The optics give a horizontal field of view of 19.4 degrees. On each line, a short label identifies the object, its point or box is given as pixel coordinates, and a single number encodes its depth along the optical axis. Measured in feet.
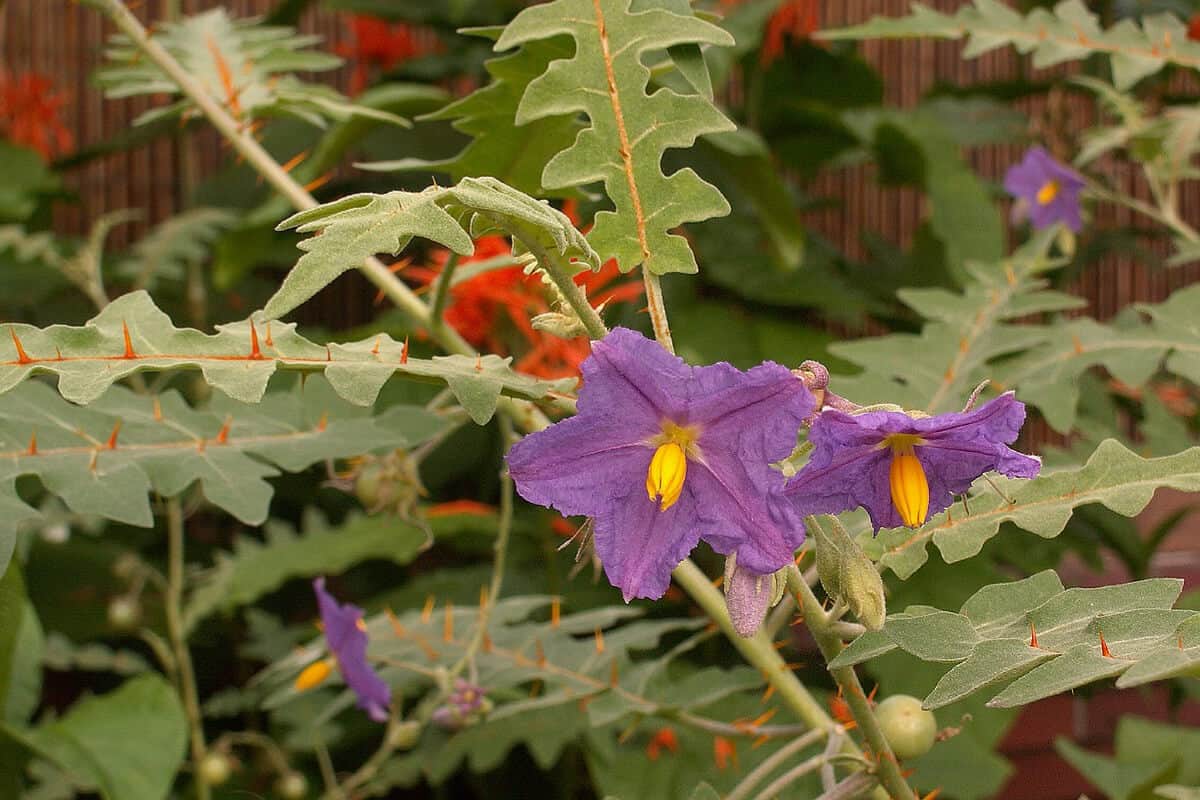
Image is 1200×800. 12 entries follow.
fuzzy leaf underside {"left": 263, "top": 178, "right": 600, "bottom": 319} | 1.47
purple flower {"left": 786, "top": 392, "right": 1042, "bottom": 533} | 1.52
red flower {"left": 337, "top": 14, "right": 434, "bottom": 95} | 6.59
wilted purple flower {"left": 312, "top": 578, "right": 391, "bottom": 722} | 2.01
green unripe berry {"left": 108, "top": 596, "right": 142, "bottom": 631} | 3.09
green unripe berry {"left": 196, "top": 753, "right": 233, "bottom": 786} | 2.60
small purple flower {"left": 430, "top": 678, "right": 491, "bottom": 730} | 1.99
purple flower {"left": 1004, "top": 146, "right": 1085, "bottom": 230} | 2.96
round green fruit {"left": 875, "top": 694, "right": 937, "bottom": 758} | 1.68
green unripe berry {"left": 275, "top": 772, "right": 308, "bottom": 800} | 2.80
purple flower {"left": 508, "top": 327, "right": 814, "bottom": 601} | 1.52
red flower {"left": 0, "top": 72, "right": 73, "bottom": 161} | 6.10
